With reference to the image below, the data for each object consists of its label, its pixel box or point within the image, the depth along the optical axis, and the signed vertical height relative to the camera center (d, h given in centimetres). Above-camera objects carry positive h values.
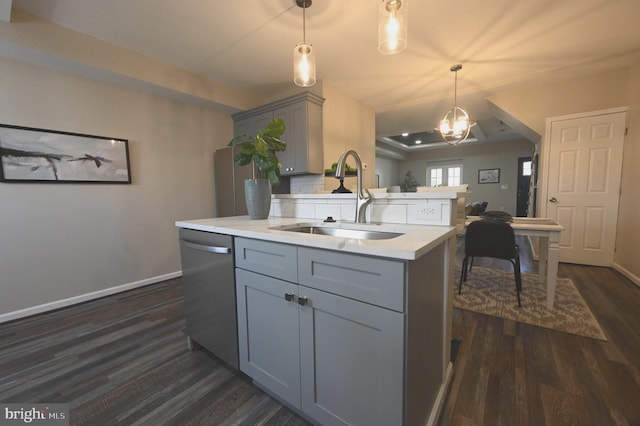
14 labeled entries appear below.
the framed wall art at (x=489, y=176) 778 +45
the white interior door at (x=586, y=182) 322 +9
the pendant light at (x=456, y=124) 328 +87
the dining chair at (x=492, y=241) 227 -47
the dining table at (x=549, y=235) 217 -40
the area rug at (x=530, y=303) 202 -105
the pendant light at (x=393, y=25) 142 +95
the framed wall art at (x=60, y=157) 224 +38
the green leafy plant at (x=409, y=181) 904 +36
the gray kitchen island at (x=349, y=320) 88 -53
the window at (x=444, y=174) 848 +58
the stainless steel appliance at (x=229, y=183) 325 +15
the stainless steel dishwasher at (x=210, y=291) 143 -59
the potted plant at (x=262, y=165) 177 +20
